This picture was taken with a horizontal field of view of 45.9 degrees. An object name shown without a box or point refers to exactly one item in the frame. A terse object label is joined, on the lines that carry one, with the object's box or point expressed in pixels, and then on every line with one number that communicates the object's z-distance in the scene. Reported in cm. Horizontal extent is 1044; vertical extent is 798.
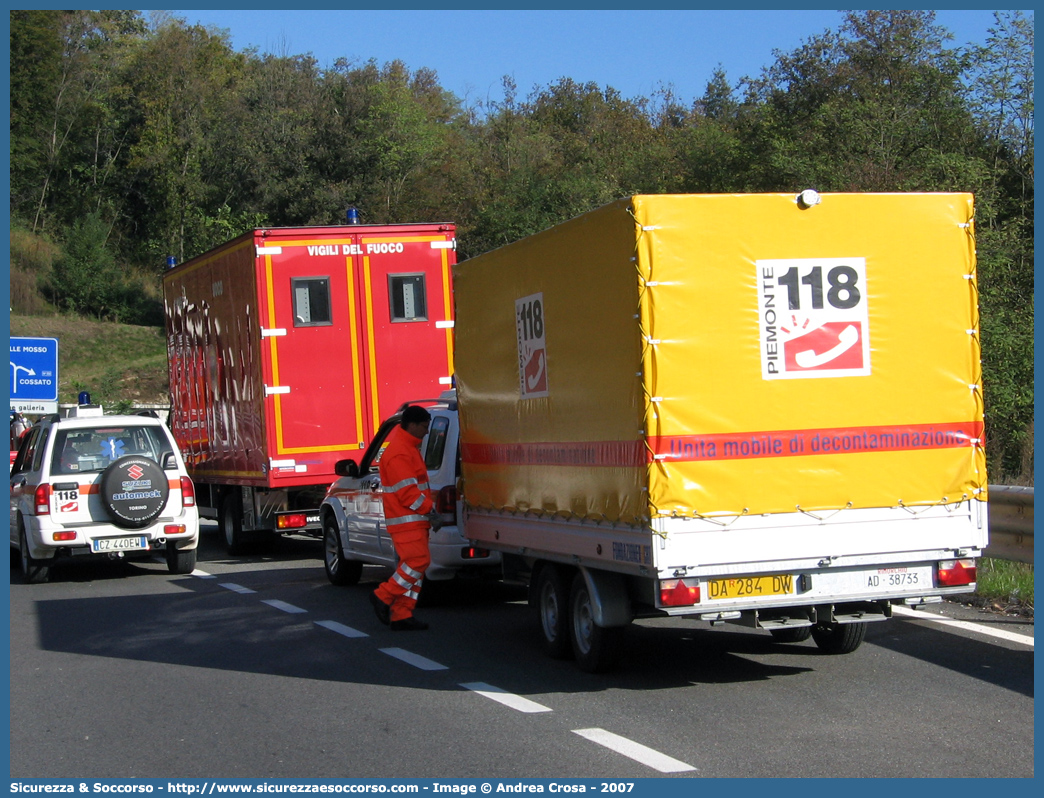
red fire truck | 1513
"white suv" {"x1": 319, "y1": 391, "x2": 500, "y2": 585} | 1060
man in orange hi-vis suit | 1002
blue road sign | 2552
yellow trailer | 704
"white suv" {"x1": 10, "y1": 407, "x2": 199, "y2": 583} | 1373
